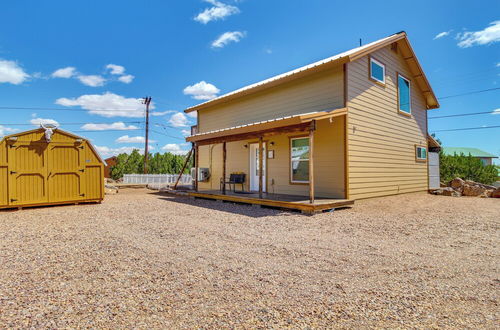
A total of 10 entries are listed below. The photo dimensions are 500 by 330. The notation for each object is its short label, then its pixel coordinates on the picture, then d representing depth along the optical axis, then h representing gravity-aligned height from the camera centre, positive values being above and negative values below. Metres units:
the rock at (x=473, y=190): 11.84 -0.98
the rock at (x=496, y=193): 11.17 -1.06
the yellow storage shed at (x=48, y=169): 7.98 +0.05
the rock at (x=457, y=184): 13.18 -0.79
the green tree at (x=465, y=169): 17.50 -0.06
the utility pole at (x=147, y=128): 23.46 +3.74
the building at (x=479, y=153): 42.88 +2.54
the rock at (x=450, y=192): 12.10 -1.11
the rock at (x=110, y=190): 14.28 -1.10
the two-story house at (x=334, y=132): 8.32 +1.28
